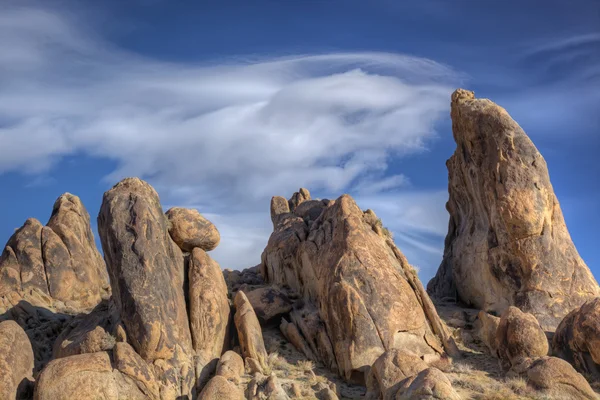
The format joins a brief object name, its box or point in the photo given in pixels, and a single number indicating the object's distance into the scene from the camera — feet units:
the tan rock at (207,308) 96.22
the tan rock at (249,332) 96.63
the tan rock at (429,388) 71.10
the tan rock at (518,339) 95.66
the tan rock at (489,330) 103.94
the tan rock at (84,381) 77.97
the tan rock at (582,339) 94.89
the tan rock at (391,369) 81.92
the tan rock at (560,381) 82.43
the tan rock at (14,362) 83.41
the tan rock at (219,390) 79.05
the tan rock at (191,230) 104.99
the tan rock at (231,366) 88.58
